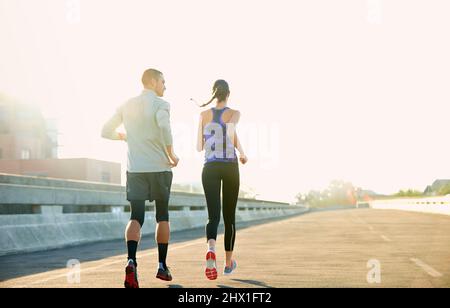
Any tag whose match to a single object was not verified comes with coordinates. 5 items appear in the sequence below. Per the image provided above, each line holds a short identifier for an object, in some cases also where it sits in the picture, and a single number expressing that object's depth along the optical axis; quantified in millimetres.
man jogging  7586
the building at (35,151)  82812
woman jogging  8219
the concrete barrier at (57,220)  12633
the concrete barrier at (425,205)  38406
